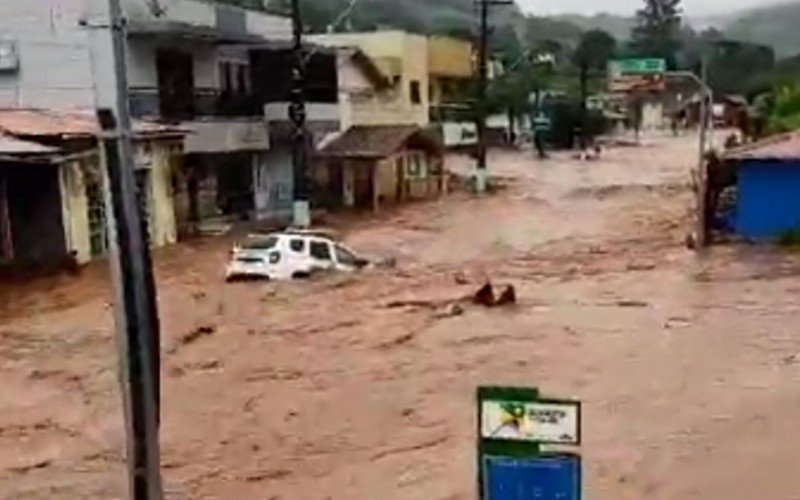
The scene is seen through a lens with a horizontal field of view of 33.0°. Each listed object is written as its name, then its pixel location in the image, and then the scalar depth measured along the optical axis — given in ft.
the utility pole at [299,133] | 103.40
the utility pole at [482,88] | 135.85
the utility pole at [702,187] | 83.97
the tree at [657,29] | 349.82
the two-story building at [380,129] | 122.31
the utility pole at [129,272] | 19.21
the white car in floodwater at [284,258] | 73.10
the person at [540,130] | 199.25
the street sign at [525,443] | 19.85
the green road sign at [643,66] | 104.01
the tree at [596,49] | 325.21
